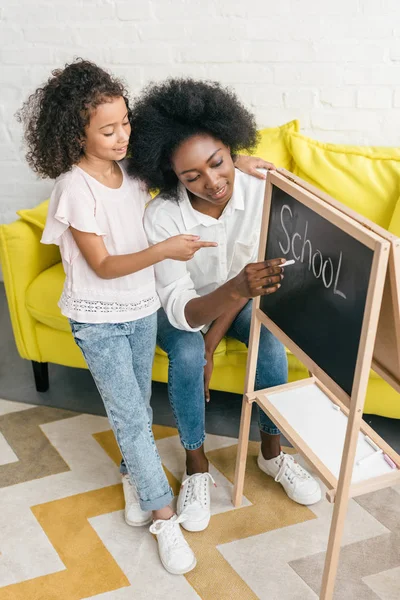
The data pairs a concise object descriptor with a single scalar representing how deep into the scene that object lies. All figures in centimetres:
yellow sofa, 219
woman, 173
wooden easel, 123
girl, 155
